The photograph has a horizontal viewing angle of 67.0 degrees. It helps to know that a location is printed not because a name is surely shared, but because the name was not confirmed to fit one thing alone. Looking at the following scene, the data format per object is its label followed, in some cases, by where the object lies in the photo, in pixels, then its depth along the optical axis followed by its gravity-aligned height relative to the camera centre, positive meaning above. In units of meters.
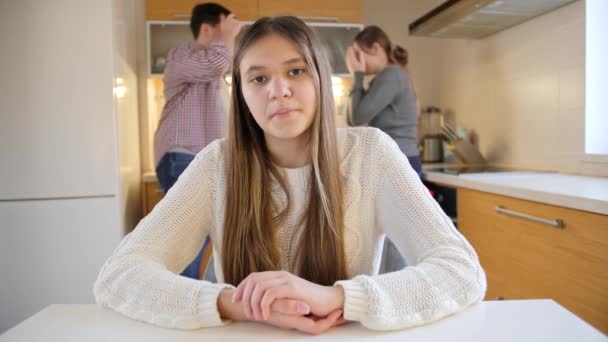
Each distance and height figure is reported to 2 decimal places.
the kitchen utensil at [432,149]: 2.97 -0.07
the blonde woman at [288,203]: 0.79 -0.13
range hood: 1.95 +0.56
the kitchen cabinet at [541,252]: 1.21 -0.37
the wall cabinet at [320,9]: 2.73 +0.79
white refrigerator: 1.89 -0.03
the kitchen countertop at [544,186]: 1.22 -0.17
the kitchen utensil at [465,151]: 2.63 -0.08
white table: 0.56 -0.24
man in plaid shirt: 1.90 +0.21
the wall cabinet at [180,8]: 2.64 +0.77
